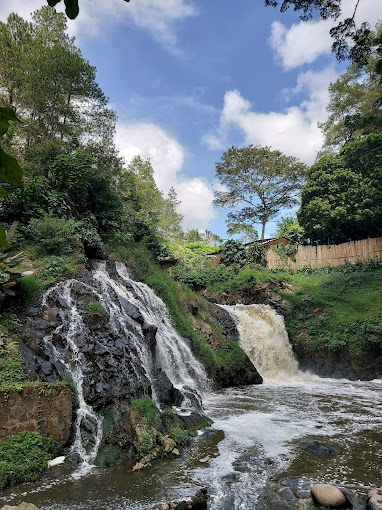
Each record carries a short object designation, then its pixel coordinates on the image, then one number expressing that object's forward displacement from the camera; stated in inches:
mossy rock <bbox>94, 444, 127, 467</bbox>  215.0
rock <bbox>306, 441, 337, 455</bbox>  233.1
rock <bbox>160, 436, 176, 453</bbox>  231.3
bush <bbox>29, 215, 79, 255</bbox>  393.7
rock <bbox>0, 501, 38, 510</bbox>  139.9
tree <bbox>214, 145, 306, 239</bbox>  1176.2
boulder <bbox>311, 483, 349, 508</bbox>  166.7
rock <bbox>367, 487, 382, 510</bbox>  159.4
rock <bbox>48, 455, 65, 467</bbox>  203.9
